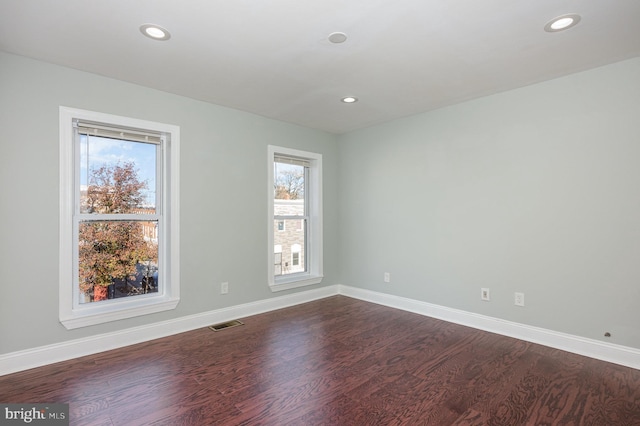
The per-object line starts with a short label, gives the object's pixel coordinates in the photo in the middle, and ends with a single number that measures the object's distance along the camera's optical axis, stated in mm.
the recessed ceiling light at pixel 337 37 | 2289
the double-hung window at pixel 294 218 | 4367
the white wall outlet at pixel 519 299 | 3246
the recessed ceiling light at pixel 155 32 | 2205
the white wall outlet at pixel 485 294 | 3477
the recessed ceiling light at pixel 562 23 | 2107
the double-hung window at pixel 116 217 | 2826
